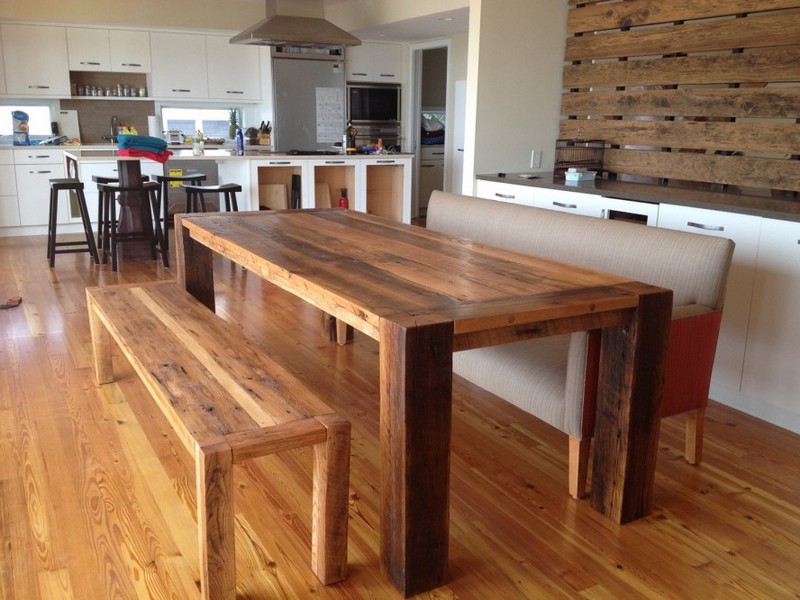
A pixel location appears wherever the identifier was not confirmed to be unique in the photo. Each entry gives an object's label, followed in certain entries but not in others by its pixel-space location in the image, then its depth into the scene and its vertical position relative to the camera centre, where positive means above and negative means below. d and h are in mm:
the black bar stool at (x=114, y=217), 5527 -742
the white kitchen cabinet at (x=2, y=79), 6992 +372
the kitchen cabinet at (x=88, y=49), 7281 +691
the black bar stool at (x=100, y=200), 5771 -622
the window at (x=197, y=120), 8304 +10
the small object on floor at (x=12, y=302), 4434 -1097
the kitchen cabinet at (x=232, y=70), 7965 +555
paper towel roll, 7051 -42
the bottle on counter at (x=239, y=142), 6496 -179
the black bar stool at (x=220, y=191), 5676 -537
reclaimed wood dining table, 1756 -511
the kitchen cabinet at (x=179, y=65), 7680 +576
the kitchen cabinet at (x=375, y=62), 8383 +688
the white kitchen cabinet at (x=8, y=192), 6883 -675
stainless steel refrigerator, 8094 +218
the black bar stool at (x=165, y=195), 5824 -595
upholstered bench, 2242 -712
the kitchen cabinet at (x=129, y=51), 7457 +701
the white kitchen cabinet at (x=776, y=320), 2764 -726
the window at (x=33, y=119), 7465 -2
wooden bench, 1683 -726
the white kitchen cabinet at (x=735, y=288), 2916 -633
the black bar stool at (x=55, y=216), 5496 -731
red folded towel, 5488 -249
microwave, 8461 +229
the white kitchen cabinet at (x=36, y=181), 6973 -577
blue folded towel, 5457 -166
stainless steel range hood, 6805 +820
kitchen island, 6072 -463
